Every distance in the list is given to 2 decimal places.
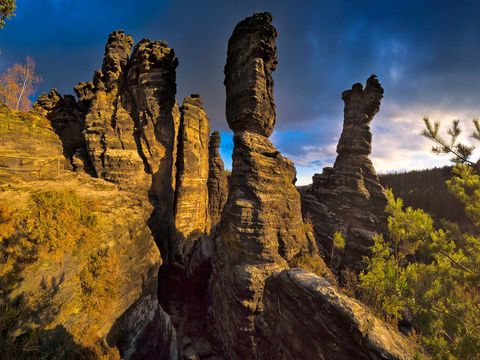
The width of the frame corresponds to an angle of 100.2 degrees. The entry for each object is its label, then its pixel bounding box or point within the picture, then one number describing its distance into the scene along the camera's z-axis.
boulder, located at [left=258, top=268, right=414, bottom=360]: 5.18
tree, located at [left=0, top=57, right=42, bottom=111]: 24.23
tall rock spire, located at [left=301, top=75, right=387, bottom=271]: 22.45
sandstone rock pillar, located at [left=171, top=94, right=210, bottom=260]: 20.34
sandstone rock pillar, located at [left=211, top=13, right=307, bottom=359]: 11.69
